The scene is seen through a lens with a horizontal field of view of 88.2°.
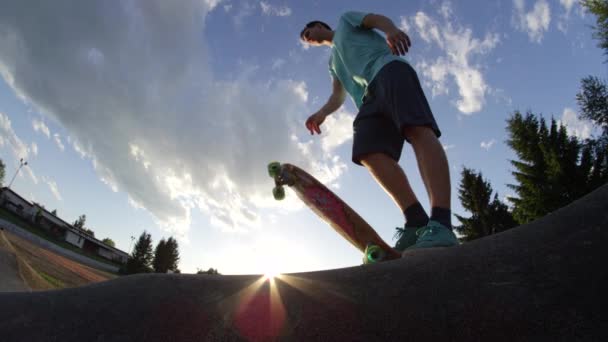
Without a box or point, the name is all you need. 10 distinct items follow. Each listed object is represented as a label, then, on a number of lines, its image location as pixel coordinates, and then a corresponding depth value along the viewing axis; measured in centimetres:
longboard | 238
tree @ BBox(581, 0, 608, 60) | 1466
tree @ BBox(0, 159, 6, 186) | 5554
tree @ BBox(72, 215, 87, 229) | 8351
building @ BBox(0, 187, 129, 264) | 4472
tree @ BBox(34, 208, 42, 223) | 4469
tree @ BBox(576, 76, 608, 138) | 1641
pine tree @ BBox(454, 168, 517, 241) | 2055
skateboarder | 177
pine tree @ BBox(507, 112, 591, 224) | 1616
